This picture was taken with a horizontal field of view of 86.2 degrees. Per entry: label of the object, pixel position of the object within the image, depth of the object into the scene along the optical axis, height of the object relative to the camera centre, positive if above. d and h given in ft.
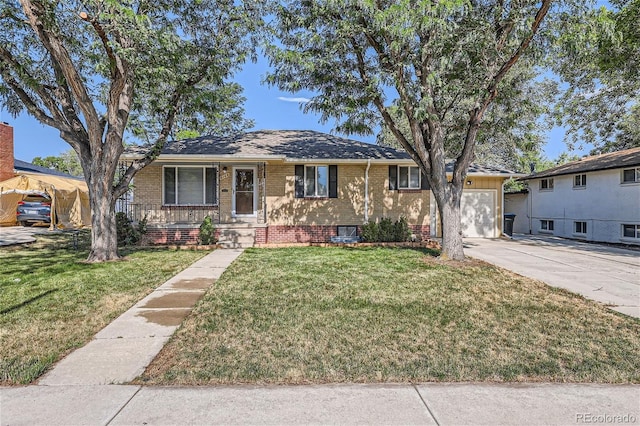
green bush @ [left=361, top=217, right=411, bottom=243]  41.47 -2.12
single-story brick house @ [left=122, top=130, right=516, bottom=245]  41.45 +2.79
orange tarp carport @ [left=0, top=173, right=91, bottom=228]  59.36 +3.33
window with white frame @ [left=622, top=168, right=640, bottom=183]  45.01 +5.03
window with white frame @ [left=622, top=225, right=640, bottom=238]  45.28 -2.47
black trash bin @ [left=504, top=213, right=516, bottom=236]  52.54 -1.67
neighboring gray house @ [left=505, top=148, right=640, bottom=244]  45.96 +1.97
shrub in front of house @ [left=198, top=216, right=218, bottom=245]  38.57 -1.97
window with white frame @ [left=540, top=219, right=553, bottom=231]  59.72 -2.11
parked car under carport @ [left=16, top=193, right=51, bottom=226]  60.23 +0.78
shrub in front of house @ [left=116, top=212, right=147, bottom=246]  39.47 -1.85
